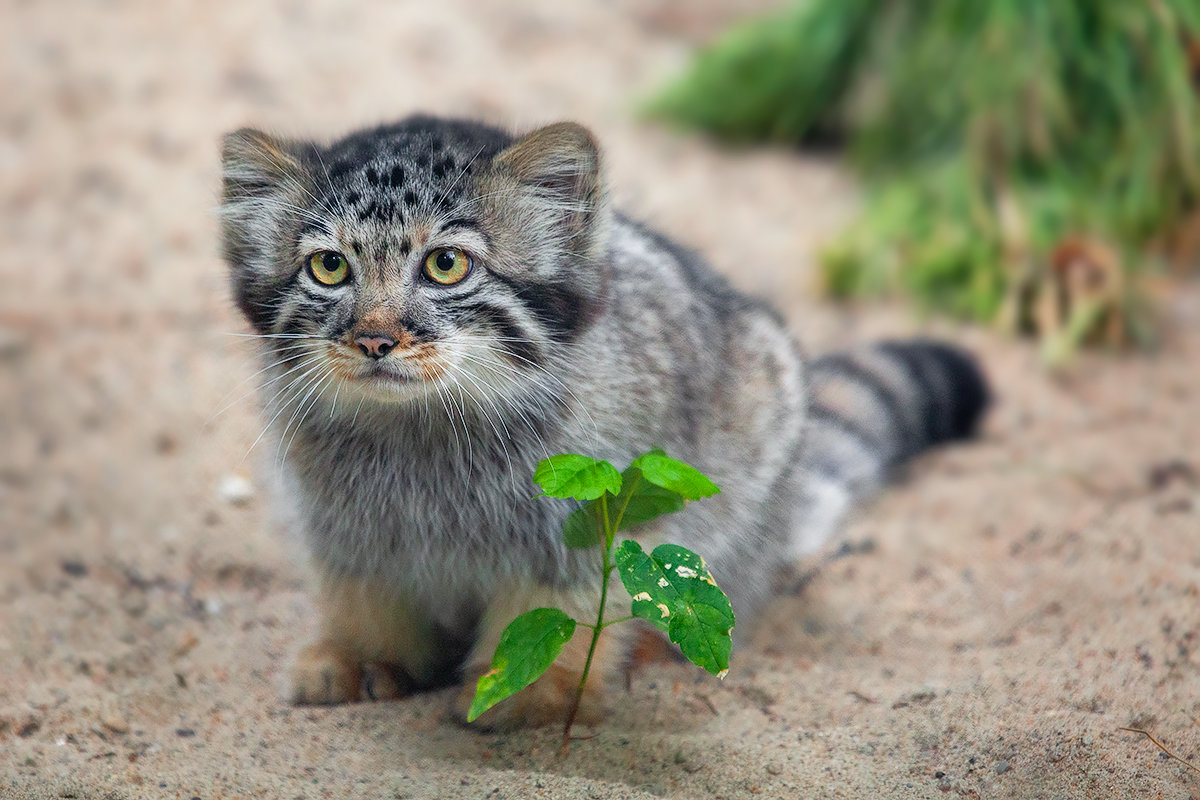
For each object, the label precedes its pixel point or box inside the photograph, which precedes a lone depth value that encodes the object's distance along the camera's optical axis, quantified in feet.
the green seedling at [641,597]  16.97
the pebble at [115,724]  19.63
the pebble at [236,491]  29.63
